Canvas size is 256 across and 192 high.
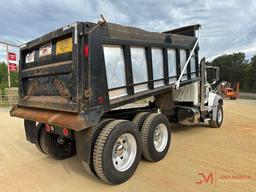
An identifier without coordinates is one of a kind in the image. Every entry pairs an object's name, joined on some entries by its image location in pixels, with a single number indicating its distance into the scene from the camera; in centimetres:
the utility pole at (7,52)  1698
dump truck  320
